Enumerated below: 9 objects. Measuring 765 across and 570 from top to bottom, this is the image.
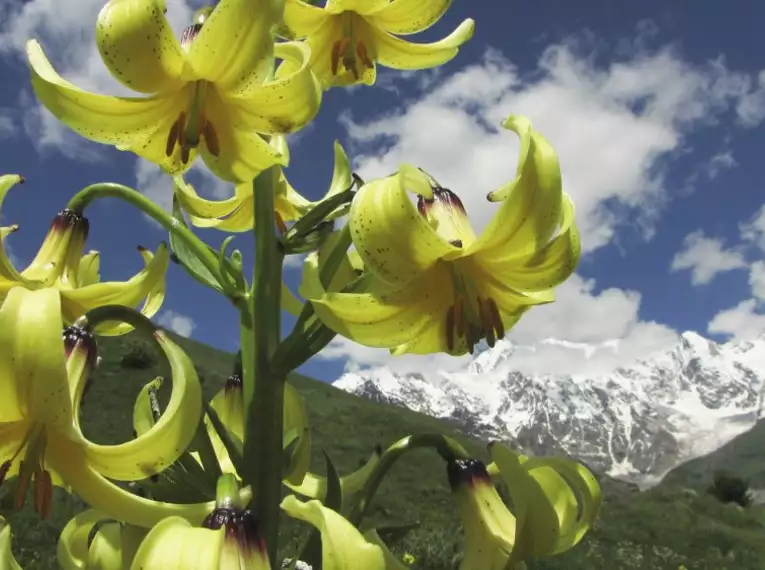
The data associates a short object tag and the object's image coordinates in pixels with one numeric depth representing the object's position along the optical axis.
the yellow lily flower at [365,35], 0.33
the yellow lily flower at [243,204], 0.35
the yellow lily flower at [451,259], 0.23
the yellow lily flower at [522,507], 0.23
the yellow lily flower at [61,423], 0.18
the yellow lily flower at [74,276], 0.29
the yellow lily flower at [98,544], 0.26
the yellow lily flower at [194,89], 0.25
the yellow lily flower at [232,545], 0.17
